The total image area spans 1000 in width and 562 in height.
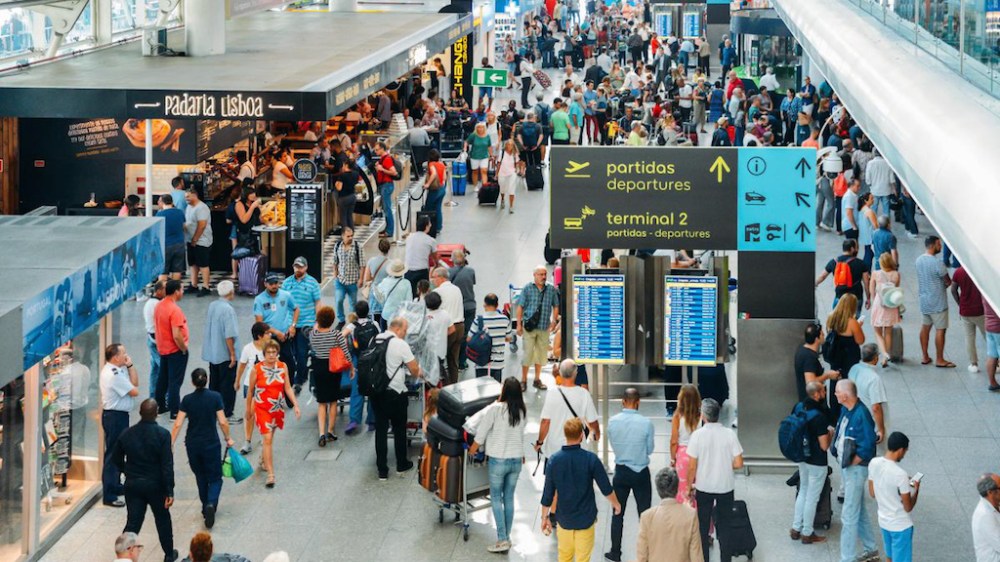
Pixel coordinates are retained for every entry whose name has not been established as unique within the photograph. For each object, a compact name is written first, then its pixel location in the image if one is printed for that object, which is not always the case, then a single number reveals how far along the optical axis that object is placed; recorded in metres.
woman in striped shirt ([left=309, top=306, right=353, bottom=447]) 13.10
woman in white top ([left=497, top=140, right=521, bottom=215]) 25.25
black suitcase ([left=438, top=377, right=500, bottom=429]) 11.40
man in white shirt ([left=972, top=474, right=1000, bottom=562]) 9.05
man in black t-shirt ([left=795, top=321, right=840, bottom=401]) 12.08
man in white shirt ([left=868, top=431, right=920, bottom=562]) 9.75
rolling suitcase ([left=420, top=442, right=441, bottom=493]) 11.49
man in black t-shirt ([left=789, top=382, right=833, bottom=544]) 10.82
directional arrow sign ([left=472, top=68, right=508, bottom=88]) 31.12
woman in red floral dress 12.24
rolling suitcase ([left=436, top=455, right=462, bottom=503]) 11.36
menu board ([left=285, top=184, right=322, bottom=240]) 19.03
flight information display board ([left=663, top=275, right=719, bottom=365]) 12.64
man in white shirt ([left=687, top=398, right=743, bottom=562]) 10.24
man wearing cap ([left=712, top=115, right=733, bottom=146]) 28.27
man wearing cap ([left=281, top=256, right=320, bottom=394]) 14.55
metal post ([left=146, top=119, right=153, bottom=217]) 17.97
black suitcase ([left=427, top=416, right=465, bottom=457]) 11.37
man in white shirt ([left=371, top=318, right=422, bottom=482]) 12.29
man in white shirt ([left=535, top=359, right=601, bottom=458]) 11.09
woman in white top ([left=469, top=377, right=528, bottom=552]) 10.70
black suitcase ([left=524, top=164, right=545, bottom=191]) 27.92
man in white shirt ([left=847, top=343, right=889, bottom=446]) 11.42
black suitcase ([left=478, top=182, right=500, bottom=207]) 25.84
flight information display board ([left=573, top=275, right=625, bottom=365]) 12.77
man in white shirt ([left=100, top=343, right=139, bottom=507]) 11.74
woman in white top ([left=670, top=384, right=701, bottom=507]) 10.62
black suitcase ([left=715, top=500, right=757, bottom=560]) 10.47
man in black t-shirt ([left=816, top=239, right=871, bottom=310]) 16.12
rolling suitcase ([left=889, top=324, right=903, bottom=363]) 15.95
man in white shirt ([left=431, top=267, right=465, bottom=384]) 14.44
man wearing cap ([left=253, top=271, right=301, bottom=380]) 14.36
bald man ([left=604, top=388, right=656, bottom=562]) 10.54
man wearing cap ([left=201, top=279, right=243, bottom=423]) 13.54
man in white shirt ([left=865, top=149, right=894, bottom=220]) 21.52
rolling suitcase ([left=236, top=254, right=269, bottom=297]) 18.98
